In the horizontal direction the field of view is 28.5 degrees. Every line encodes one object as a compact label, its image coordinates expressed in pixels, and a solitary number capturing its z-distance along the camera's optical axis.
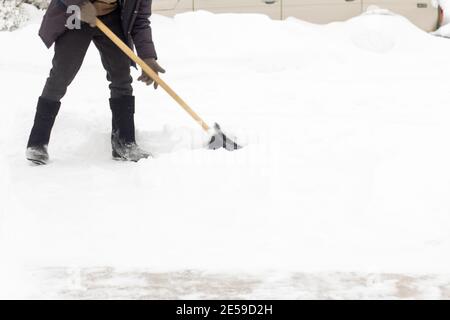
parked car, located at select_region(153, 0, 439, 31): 10.29
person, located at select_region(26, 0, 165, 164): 5.13
